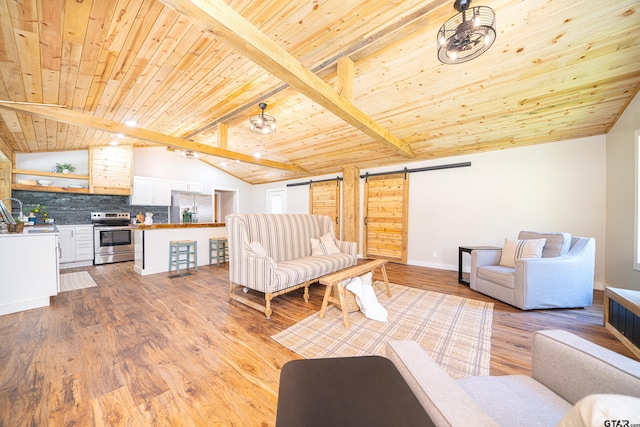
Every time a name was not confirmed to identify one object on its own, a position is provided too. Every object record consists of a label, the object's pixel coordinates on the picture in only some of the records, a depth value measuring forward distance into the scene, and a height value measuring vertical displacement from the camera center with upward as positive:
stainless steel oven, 4.91 -0.57
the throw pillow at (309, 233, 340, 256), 3.81 -0.58
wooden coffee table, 2.29 -0.77
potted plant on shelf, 4.89 +0.97
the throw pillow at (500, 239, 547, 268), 2.97 -0.51
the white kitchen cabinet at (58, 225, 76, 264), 4.58 -0.65
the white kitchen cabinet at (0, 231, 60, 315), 2.53 -0.70
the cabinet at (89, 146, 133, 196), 5.14 +1.02
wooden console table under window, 1.79 -0.90
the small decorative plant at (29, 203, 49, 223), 4.59 +0.02
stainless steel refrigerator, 6.30 +0.17
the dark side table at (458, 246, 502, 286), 3.53 -0.86
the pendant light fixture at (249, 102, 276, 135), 3.37 +1.34
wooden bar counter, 4.18 -0.56
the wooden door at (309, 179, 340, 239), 6.34 +0.39
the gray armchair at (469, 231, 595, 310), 2.63 -0.80
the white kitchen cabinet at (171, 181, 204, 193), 6.37 +0.77
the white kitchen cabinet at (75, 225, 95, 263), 4.78 -0.67
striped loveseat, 2.65 -0.62
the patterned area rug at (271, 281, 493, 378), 1.83 -1.15
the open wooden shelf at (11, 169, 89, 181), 4.43 +0.79
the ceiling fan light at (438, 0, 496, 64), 1.57 +1.30
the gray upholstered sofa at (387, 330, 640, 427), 0.65 -0.56
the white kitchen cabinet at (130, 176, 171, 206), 5.65 +0.54
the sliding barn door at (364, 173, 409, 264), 5.17 -0.08
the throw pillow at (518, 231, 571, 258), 2.89 -0.41
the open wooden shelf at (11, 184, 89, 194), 4.38 +0.49
